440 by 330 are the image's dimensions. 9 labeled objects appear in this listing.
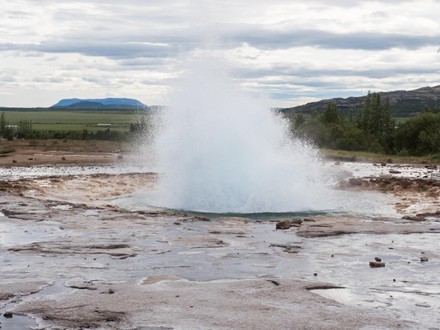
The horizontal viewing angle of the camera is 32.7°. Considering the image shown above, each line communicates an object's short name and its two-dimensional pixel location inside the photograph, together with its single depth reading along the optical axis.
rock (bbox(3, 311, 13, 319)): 10.98
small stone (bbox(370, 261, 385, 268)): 15.12
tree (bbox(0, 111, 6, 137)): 78.57
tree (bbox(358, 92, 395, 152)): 77.50
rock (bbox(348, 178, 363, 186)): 35.86
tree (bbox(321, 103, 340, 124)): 80.00
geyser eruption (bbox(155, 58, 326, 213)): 26.38
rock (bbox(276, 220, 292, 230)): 20.70
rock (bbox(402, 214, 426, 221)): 22.47
